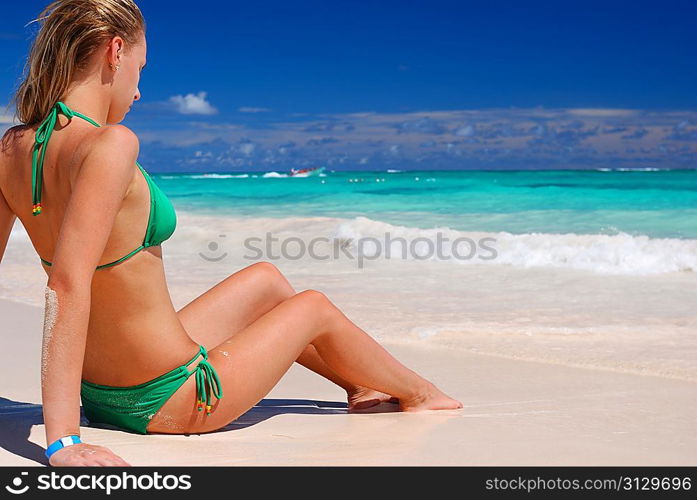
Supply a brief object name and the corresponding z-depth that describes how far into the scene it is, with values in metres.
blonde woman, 2.21
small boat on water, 51.29
